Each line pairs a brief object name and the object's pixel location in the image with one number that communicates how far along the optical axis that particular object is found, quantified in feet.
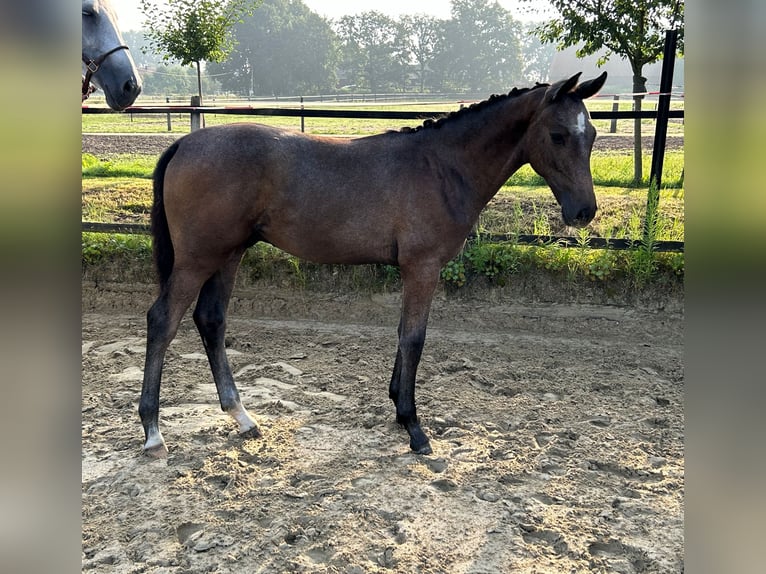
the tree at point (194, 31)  35.35
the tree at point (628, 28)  25.98
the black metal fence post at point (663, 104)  20.18
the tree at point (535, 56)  166.87
